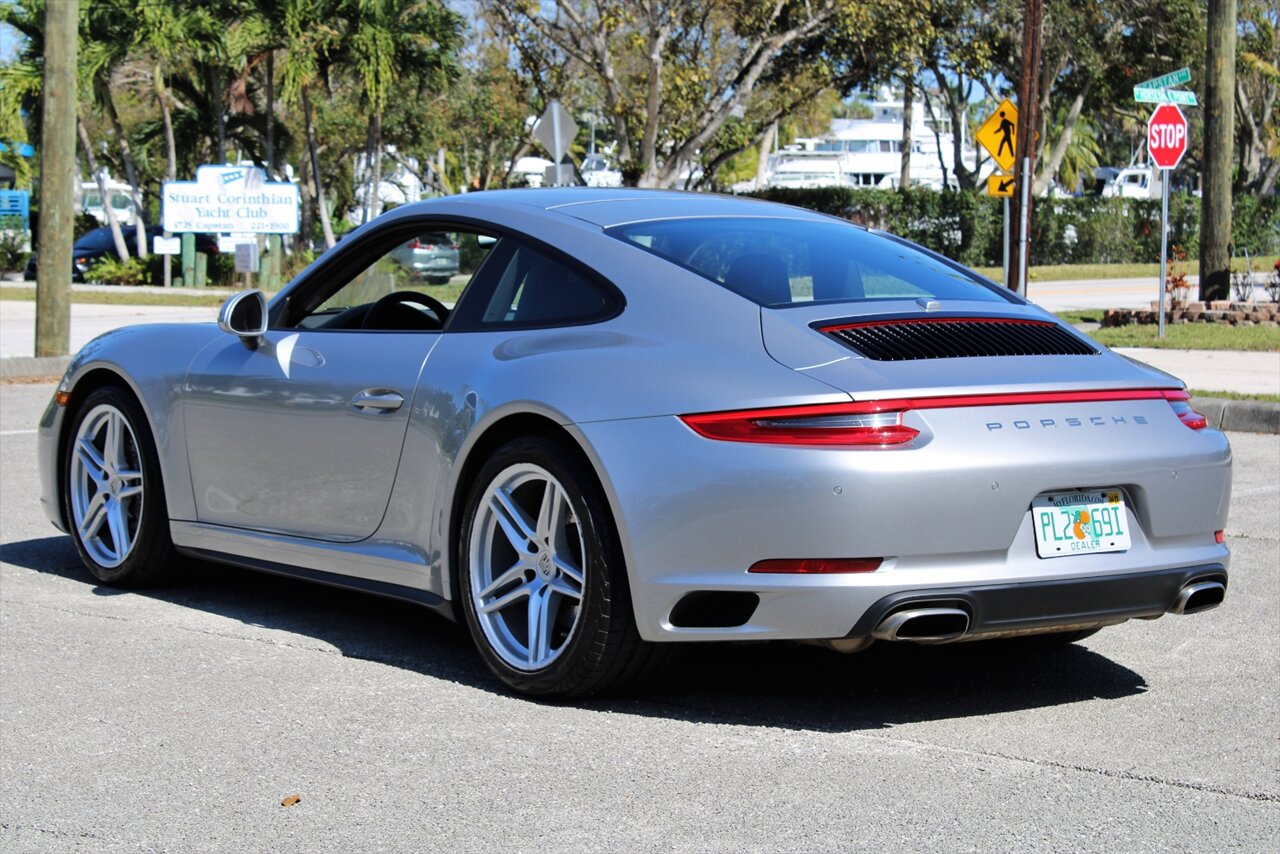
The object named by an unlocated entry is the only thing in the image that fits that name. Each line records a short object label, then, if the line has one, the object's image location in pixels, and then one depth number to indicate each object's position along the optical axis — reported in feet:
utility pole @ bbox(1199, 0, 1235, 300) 70.38
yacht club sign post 99.66
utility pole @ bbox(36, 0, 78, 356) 50.03
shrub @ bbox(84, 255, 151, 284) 112.47
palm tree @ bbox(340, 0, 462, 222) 104.22
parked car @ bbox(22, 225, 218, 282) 116.78
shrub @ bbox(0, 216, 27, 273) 127.34
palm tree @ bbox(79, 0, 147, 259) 101.81
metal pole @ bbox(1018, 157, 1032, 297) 64.64
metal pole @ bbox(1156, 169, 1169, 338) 56.80
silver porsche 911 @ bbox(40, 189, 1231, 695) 13.56
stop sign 60.34
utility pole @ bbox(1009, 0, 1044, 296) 66.18
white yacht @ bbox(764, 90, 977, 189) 392.68
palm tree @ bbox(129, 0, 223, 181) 100.58
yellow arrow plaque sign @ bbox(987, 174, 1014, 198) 69.00
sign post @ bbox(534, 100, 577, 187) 72.95
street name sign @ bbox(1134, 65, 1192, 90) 58.95
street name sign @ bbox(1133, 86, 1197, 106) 59.41
